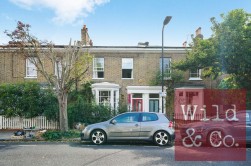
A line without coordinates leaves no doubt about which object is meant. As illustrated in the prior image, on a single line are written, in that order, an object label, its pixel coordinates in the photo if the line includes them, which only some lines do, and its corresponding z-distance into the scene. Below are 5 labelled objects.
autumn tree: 10.82
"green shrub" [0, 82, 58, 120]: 12.98
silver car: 8.34
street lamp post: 12.16
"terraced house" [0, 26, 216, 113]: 16.97
